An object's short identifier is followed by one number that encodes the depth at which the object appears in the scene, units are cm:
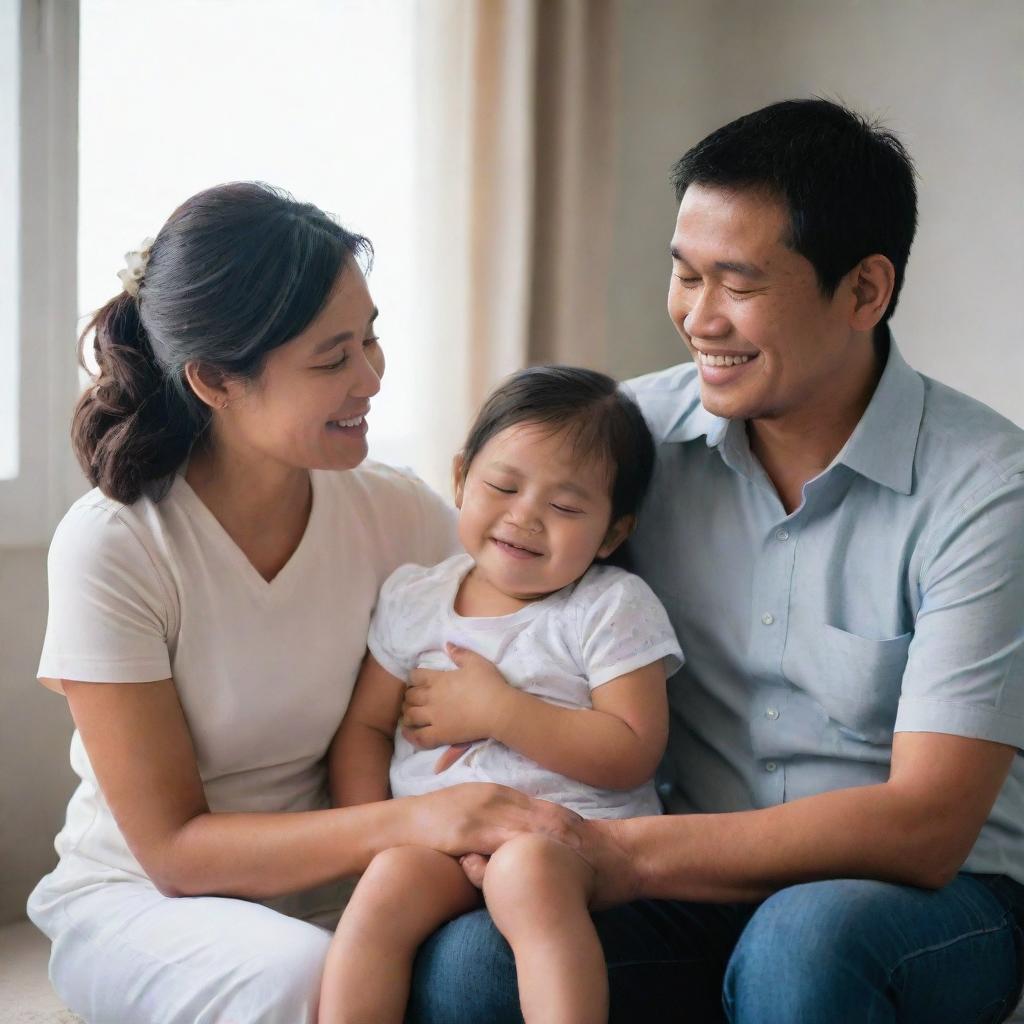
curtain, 286
